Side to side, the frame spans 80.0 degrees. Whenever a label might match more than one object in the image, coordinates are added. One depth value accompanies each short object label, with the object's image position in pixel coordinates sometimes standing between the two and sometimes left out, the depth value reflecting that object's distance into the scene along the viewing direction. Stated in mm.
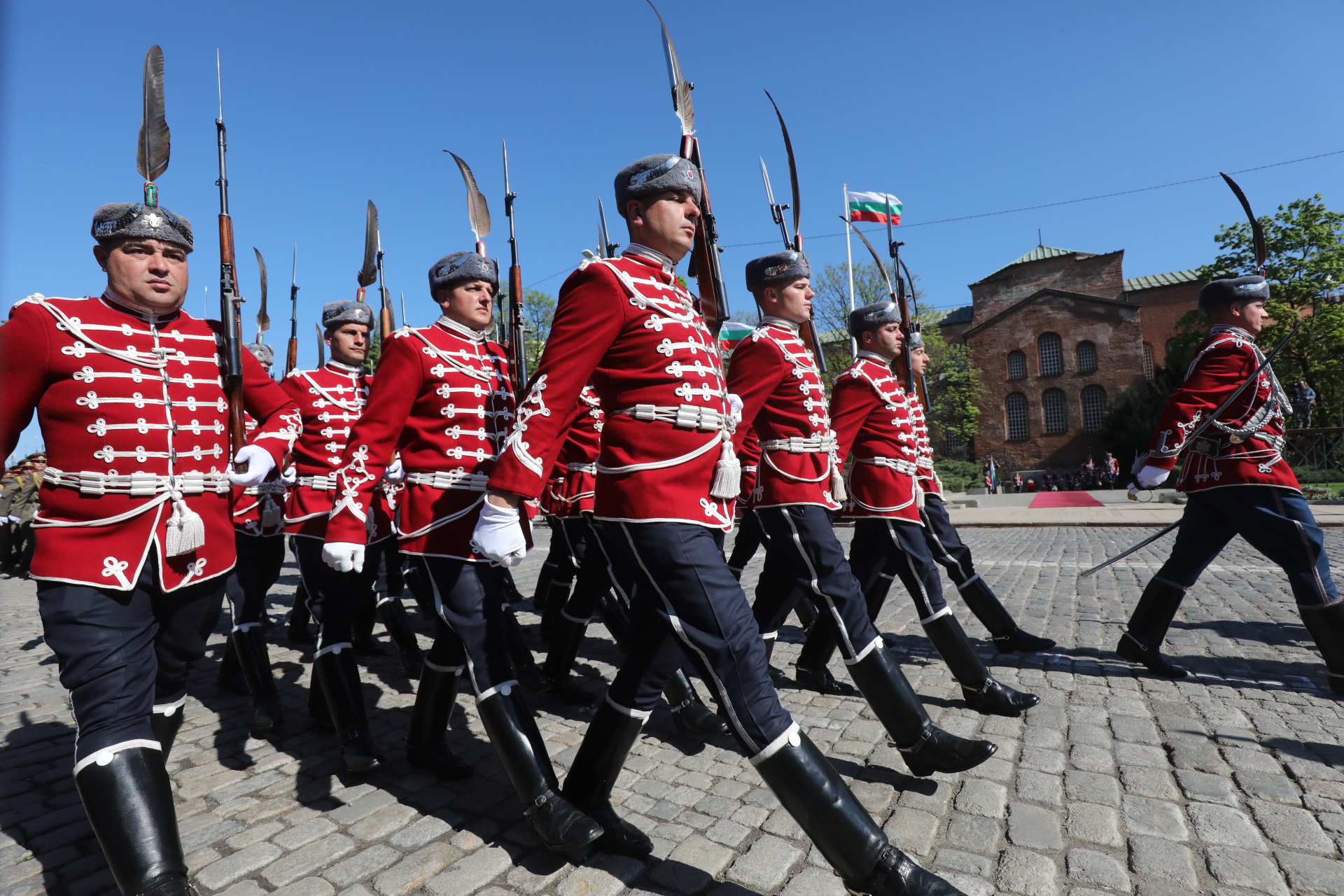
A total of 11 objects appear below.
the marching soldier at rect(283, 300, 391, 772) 3490
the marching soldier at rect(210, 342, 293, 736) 4242
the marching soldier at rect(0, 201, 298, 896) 2195
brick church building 44906
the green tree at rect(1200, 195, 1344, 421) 28938
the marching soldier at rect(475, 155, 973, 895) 2281
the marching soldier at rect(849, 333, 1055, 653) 4926
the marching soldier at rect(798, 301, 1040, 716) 3889
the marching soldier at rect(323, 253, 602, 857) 2797
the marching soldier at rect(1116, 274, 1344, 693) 4141
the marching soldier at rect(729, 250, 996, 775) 3004
